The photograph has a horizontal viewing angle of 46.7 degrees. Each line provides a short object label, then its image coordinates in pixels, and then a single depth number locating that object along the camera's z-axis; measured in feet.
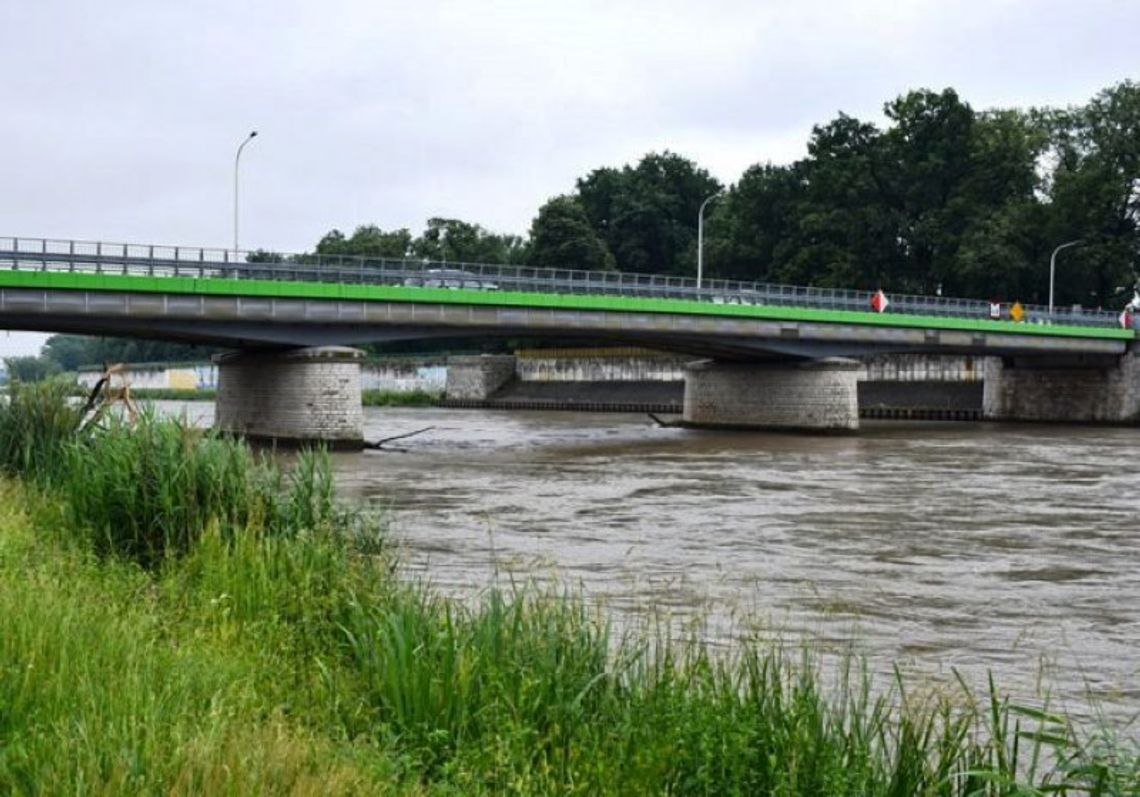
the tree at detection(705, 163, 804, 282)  360.07
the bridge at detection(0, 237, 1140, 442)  142.41
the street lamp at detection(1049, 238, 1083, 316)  269.64
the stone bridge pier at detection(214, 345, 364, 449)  160.97
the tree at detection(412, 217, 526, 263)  435.12
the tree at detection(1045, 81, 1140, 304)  286.05
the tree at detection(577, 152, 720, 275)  406.21
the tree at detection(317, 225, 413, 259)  457.68
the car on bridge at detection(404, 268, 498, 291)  167.12
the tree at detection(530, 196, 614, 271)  366.43
